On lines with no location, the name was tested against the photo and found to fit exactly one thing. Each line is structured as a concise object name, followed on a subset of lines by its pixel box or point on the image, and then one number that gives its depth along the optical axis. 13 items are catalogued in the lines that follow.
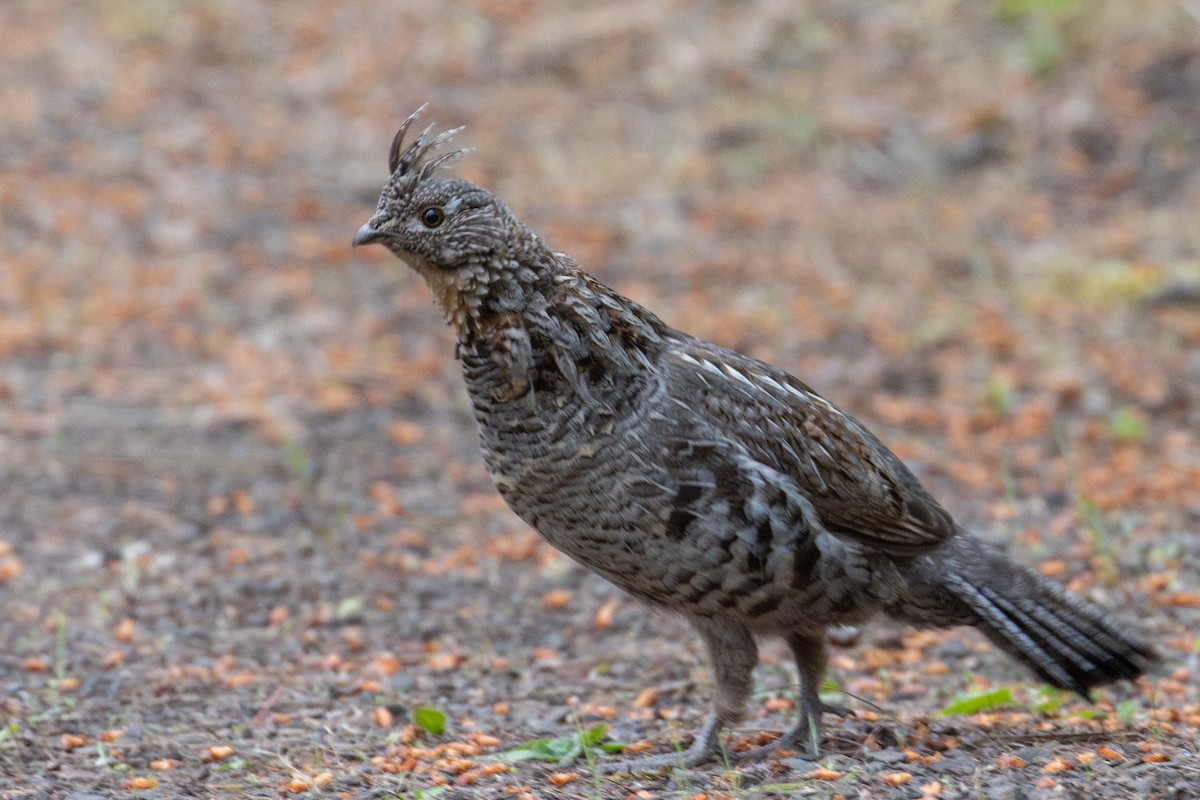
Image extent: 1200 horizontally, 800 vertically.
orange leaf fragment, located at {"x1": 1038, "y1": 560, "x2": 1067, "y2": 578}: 13.77
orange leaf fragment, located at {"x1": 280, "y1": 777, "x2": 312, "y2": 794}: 9.59
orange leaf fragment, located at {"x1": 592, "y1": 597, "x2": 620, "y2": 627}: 13.47
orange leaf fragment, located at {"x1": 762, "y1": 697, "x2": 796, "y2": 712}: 11.82
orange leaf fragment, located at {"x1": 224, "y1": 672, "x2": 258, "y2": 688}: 11.88
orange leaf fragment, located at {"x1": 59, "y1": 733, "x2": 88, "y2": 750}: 10.36
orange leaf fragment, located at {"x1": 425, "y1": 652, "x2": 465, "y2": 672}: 12.51
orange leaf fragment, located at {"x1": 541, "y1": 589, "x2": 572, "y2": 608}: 13.91
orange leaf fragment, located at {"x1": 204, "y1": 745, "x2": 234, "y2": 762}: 10.30
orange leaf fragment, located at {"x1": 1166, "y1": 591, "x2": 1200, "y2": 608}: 13.04
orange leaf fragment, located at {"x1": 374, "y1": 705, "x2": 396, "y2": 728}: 11.08
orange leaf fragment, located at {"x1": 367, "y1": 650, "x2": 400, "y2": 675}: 12.40
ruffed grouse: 9.77
